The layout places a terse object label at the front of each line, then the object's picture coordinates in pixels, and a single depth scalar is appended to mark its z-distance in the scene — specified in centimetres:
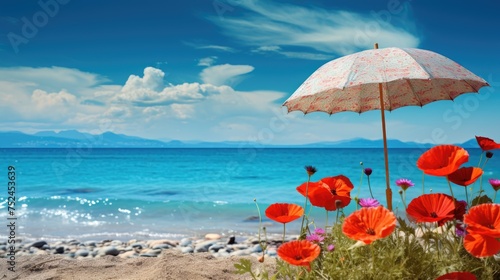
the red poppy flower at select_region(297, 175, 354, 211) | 254
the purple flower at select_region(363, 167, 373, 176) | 259
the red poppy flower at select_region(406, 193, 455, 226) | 217
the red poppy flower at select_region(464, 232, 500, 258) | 193
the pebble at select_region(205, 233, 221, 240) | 877
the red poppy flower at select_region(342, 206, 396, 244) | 185
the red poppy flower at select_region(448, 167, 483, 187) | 222
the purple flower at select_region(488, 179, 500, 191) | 243
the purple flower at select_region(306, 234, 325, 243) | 251
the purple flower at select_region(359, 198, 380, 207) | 239
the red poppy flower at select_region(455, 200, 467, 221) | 233
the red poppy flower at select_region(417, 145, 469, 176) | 221
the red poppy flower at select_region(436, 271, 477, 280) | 211
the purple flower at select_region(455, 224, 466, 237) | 231
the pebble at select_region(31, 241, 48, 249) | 780
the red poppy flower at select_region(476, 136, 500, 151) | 252
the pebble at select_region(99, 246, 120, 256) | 691
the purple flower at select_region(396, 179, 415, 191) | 251
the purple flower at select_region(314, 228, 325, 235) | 276
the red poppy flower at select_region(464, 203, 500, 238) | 194
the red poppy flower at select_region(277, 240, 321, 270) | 202
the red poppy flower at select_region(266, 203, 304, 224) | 234
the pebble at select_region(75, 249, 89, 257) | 695
